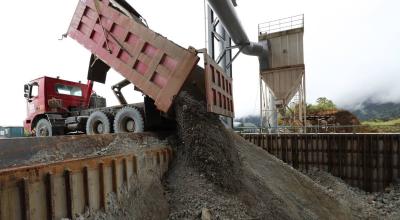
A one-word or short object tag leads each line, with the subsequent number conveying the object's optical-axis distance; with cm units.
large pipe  1044
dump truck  519
